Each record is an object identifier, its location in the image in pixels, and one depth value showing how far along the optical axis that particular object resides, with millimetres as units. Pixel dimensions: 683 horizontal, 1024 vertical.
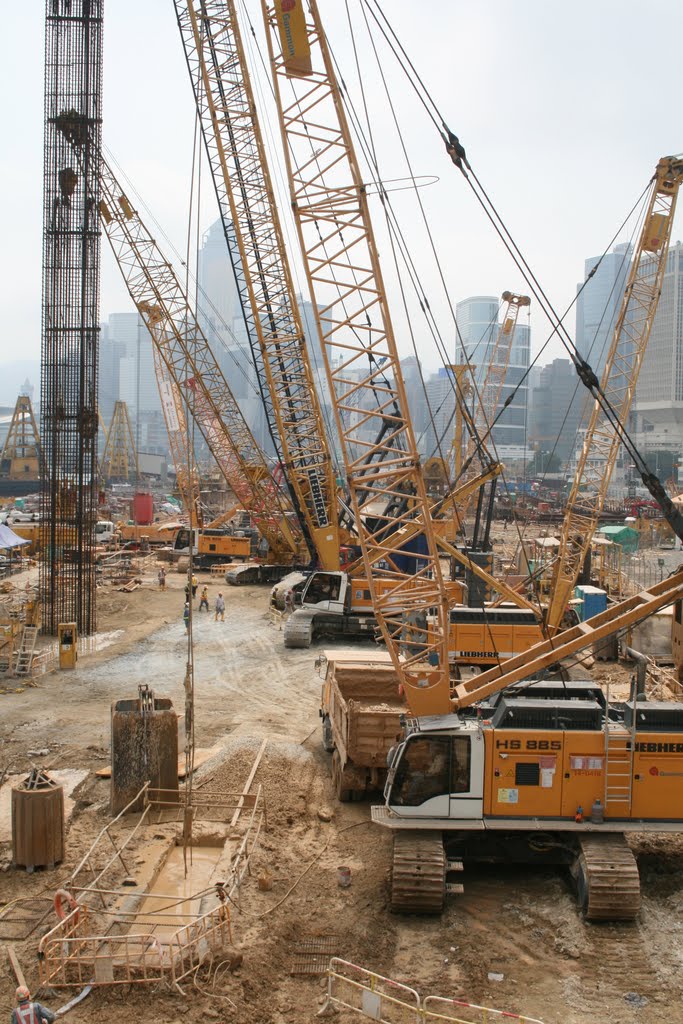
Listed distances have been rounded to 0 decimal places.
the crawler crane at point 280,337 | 27344
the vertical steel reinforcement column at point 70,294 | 26953
